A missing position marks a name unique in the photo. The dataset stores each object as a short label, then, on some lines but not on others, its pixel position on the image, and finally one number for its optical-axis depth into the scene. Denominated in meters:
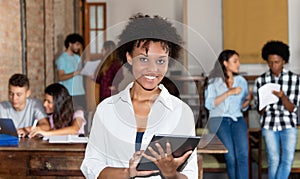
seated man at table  4.14
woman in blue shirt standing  4.80
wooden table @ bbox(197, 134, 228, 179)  3.03
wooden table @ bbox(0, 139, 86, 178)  3.26
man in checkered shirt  4.53
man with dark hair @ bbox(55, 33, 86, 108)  6.61
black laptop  3.57
